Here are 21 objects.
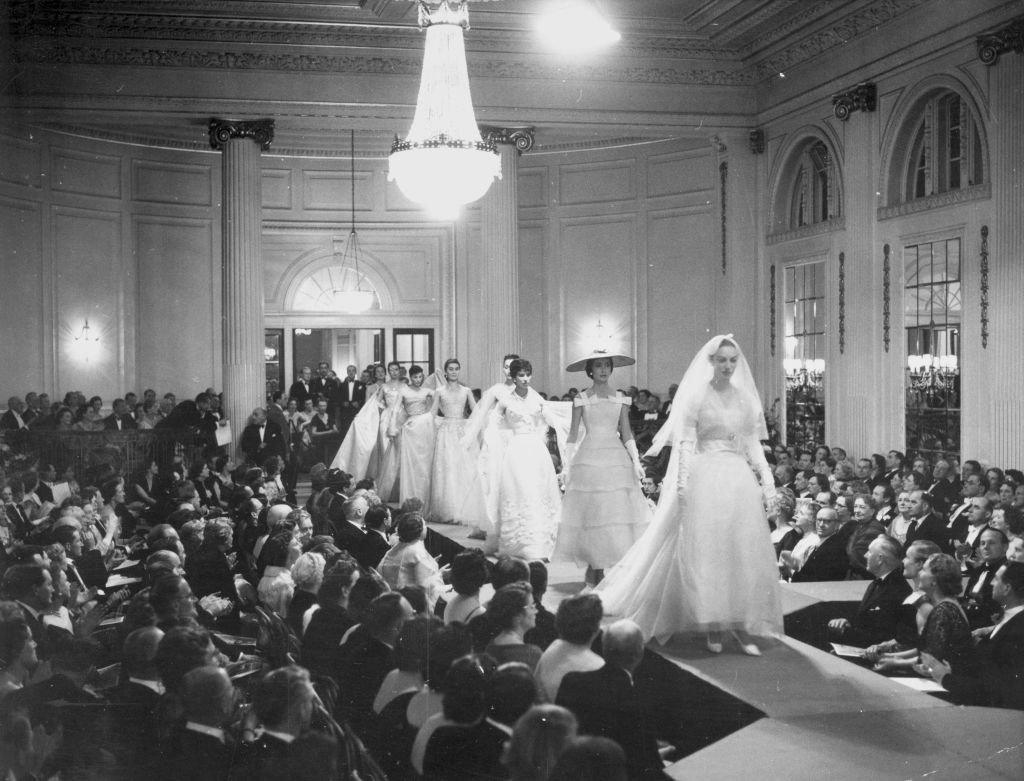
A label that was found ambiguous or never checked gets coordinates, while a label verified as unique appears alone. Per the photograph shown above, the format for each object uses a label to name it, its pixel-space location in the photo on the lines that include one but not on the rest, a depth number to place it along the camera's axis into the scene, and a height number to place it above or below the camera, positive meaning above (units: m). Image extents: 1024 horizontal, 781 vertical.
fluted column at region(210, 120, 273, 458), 12.07 +1.24
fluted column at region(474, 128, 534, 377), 12.52 +1.36
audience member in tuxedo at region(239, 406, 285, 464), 11.77 -0.62
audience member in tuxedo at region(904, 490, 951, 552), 6.90 -0.91
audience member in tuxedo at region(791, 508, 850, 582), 6.64 -1.07
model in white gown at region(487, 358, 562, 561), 7.30 -0.69
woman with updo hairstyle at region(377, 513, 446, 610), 5.54 -0.92
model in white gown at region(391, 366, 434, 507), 10.27 -0.62
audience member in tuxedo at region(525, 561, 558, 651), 4.83 -1.14
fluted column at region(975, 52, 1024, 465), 9.13 +0.96
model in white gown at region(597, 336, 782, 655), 4.81 -0.66
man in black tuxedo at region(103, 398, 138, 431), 11.98 -0.42
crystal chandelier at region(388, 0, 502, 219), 6.95 +1.54
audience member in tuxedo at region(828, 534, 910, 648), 5.25 -1.04
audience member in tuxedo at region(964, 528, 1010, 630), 5.29 -1.00
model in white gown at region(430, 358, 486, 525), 9.77 -0.68
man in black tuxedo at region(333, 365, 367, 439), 14.05 -0.28
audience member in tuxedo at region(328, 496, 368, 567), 5.97 -0.81
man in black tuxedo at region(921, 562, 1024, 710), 4.34 -1.11
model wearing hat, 6.14 -0.61
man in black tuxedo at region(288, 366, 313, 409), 14.37 -0.14
